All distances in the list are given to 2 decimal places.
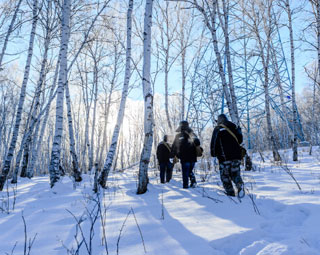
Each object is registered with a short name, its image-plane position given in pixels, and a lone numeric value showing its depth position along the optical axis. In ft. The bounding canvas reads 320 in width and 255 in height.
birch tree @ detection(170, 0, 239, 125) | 20.92
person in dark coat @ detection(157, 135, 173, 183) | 21.52
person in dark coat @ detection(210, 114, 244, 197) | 12.74
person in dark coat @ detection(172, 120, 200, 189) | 16.69
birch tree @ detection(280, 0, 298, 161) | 31.56
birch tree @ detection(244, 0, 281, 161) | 27.50
